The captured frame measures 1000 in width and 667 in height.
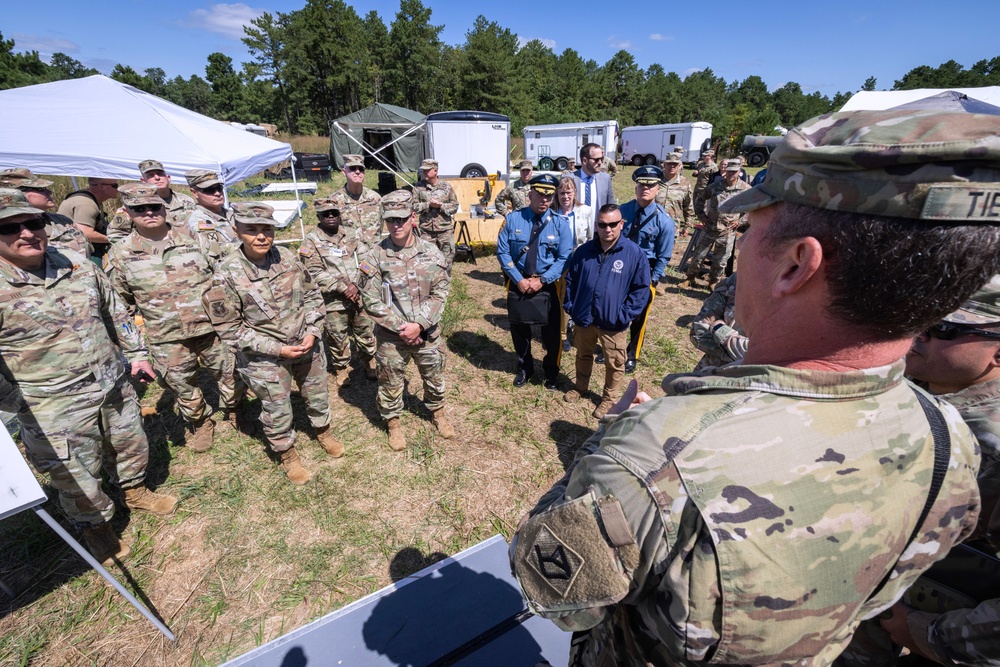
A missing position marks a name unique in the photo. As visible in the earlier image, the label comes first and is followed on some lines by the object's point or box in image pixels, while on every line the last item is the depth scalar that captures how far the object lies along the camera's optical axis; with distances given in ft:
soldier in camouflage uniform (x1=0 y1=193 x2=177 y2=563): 8.65
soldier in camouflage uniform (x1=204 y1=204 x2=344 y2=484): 10.79
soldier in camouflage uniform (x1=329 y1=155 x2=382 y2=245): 19.62
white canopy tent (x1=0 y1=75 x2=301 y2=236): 21.80
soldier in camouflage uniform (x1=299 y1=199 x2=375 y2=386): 16.11
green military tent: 63.00
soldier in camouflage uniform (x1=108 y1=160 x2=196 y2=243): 15.83
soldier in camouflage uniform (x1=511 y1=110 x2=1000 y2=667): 2.35
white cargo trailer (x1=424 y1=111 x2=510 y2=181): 53.98
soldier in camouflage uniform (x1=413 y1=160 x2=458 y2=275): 23.52
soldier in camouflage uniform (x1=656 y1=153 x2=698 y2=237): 26.79
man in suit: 20.68
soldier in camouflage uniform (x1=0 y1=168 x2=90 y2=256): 13.21
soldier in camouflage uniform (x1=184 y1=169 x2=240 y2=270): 14.73
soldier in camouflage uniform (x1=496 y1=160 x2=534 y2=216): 27.30
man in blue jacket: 13.16
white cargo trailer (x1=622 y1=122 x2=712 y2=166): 88.12
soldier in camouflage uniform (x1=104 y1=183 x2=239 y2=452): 12.39
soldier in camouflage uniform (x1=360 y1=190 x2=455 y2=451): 12.33
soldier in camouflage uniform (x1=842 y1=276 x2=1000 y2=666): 3.81
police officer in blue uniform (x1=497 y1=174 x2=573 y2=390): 15.60
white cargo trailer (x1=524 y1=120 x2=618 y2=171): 82.84
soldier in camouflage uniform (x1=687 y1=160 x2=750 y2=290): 24.06
